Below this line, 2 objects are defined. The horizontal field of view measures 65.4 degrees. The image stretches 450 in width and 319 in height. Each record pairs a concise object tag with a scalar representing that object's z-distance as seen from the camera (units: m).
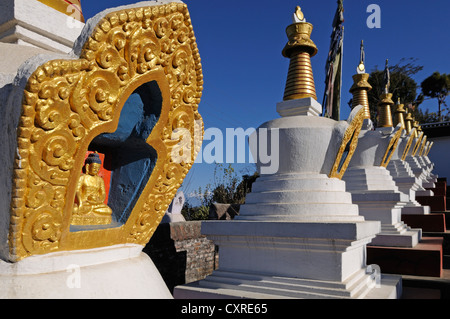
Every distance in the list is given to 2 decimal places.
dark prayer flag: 7.88
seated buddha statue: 1.56
